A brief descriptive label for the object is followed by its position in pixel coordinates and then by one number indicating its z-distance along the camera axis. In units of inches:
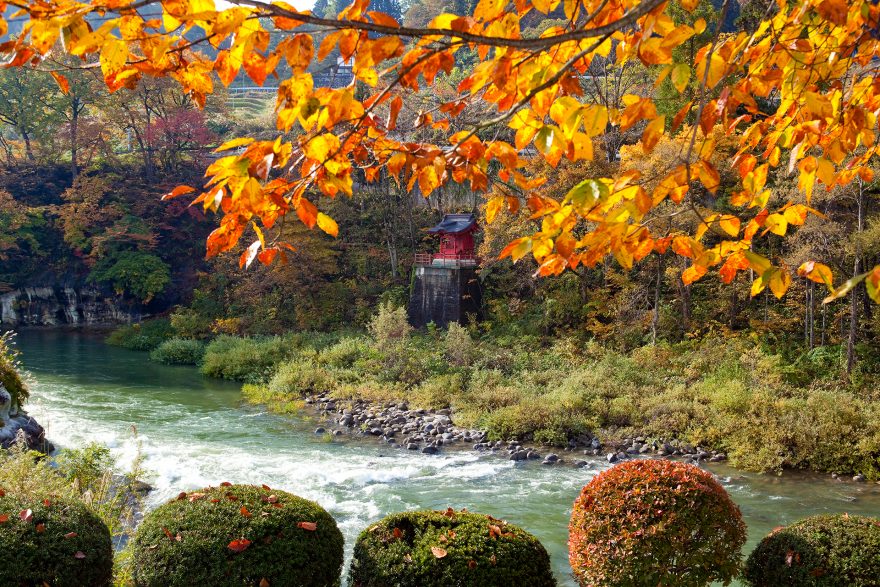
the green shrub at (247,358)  692.7
